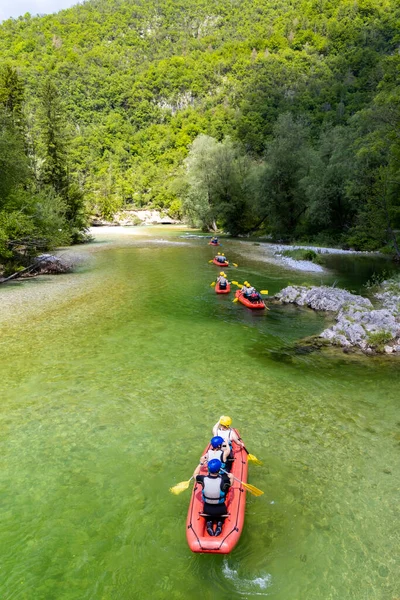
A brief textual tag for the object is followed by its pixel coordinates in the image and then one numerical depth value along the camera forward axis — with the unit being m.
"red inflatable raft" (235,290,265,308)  18.88
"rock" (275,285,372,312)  18.45
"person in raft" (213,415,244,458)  7.31
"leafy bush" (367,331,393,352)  13.41
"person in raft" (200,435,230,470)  6.55
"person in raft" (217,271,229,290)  22.31
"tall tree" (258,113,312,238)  44.19
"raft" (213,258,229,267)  31.16
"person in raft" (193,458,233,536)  5.58
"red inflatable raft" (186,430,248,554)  5.18
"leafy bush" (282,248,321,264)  32.88
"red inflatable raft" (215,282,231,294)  22.24
